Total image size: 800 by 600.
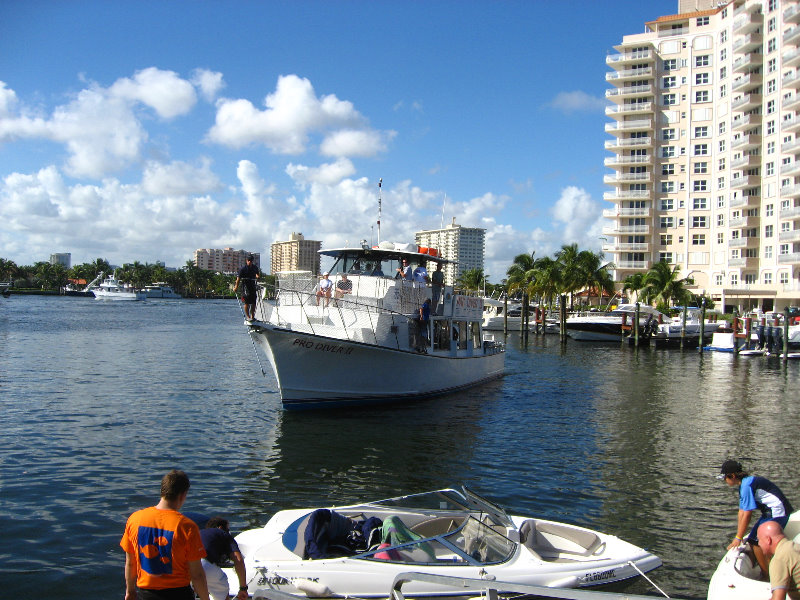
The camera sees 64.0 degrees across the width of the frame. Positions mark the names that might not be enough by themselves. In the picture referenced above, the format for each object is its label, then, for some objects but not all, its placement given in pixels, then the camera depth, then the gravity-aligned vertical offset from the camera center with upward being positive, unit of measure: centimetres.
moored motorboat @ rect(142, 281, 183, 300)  17874 +97
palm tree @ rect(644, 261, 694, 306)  6631 +204
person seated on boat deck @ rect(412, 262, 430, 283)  2381 +96
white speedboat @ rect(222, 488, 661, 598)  793 -335
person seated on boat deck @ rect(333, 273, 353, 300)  2267 +45
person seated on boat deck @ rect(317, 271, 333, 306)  2169 +38
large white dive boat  1981 -125
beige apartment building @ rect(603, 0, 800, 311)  6869 +1918
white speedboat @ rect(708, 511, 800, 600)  733 -321
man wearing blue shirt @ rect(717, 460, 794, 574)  795 -245
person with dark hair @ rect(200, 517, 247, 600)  702 -289
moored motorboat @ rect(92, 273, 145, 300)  14925 +46
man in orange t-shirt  548 -218
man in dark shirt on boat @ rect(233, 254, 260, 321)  1803 +33
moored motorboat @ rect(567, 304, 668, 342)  5894 -216
